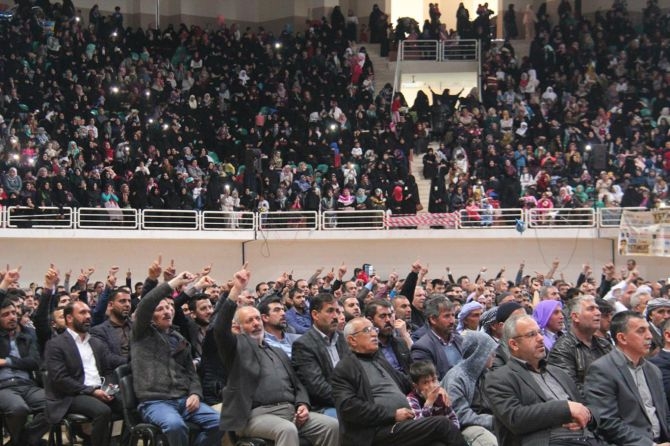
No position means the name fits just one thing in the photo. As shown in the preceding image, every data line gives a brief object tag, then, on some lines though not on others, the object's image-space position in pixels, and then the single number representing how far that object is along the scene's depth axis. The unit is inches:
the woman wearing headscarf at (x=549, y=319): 339.0
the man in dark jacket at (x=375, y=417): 284.7
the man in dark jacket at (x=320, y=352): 319.6
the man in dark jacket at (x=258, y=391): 297.6
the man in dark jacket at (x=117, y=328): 350.3
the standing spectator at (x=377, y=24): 1256.8
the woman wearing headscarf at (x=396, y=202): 962.1
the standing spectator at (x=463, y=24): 1219.9
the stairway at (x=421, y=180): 1017.5
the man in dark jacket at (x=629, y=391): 269.6
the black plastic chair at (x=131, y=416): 304.8
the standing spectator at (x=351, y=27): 1243.8
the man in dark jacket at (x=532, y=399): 254.2
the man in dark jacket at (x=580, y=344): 307.4
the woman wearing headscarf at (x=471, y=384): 300.2
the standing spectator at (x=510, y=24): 1245.7
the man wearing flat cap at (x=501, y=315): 342.8
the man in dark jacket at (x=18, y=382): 338.3
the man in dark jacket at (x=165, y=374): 311.1
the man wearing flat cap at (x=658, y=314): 376.4
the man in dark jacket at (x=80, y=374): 327.0
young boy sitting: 286.4
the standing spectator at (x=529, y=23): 1252.5
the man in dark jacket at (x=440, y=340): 337.7
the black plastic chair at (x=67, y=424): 325.1
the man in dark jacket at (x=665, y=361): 305.1
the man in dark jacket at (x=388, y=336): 337.4
